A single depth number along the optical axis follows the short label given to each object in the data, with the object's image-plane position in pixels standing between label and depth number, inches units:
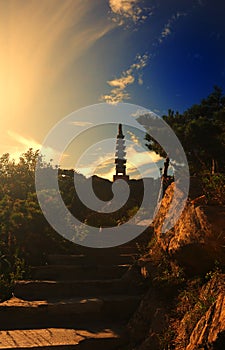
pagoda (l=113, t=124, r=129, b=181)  1131.3
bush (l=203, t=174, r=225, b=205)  215.4
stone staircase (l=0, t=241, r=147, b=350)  199.8
